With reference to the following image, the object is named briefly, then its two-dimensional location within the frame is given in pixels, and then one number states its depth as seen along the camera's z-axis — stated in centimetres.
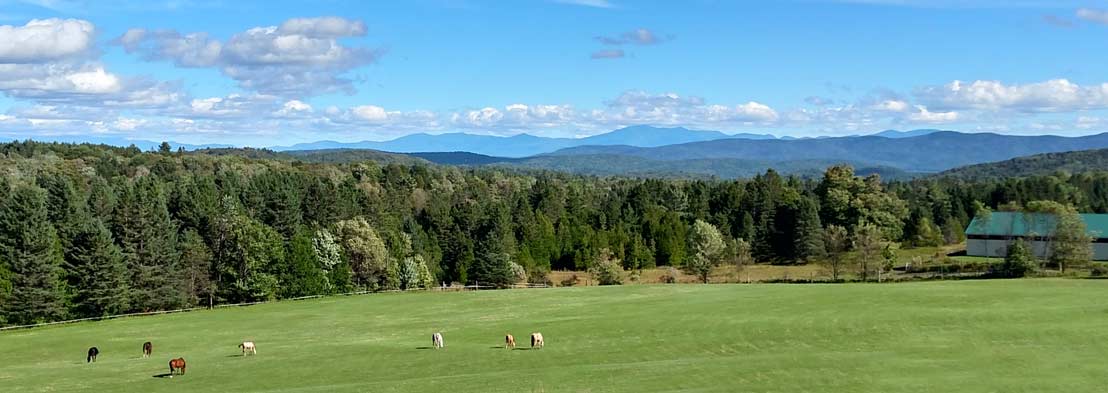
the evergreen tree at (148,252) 8538
